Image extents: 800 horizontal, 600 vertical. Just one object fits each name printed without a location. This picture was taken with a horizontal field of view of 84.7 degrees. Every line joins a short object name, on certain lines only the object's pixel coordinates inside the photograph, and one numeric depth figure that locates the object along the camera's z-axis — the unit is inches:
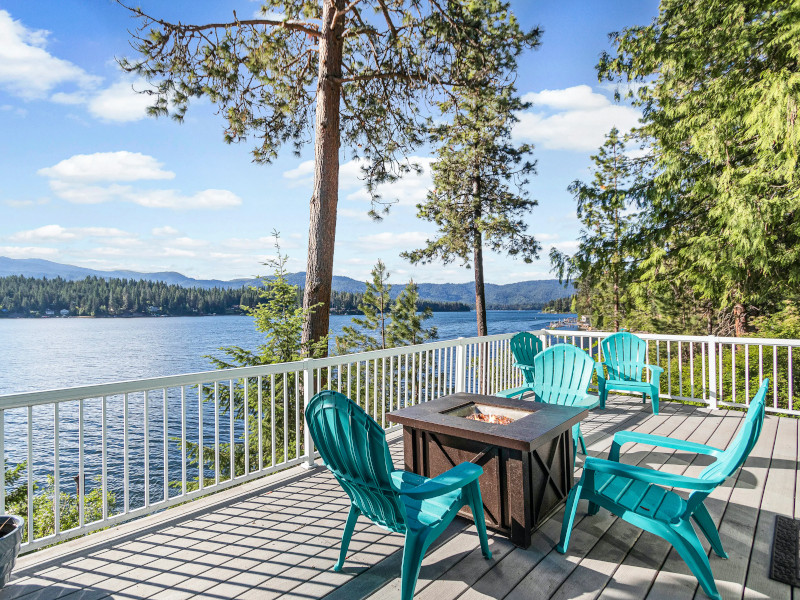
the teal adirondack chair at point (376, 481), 72.6
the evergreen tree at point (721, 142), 247.9
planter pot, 73.7
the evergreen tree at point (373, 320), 745.9
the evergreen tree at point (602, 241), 346.6
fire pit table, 95.3
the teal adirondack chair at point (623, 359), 209.3
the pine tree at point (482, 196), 511.2
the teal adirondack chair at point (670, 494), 76.8
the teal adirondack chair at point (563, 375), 153.2
